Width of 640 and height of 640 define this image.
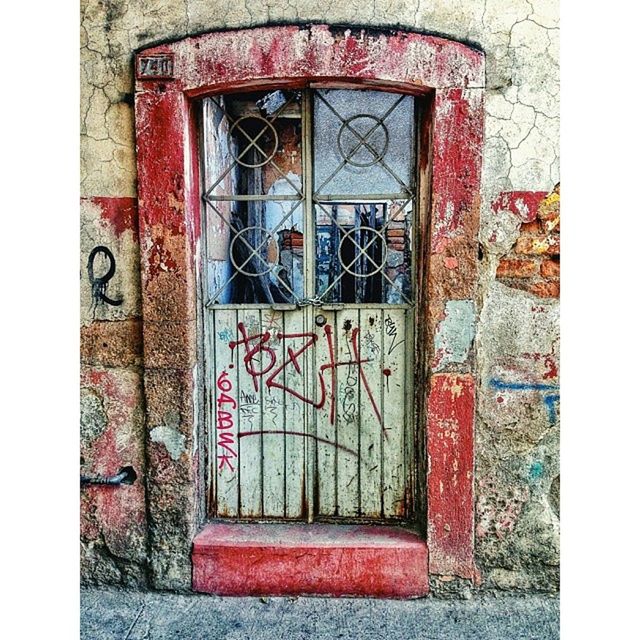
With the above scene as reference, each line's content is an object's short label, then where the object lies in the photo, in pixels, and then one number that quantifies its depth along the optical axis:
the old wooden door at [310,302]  3.40
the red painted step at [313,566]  3.31
